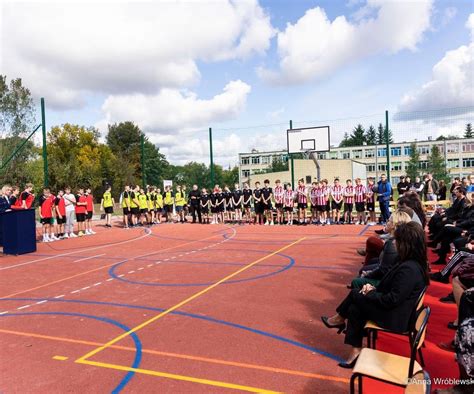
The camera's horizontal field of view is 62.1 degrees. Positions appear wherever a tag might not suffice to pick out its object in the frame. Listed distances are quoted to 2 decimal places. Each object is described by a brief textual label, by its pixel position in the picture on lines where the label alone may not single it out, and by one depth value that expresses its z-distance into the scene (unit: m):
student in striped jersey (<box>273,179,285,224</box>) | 17.89
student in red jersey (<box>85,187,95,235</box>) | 16.64
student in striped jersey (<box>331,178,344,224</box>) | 16.86
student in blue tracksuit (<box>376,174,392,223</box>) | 15.34
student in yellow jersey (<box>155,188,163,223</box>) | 19.91
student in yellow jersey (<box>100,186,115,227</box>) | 18.98
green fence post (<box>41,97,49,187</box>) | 18.34
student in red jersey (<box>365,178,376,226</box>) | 16.06
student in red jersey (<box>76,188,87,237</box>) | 16.16
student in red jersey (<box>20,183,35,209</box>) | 12.91
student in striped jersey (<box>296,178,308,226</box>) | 17.61
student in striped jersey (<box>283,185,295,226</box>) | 17.78
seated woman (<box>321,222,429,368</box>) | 3.78
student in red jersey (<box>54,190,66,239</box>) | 14.66
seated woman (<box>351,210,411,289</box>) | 4.99
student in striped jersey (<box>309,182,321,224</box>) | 17.11
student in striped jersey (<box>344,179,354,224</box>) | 16.53
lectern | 11.55
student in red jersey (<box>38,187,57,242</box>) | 14.20
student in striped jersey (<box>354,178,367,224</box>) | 16.34
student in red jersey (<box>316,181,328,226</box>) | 16.97
